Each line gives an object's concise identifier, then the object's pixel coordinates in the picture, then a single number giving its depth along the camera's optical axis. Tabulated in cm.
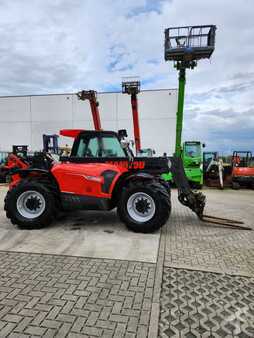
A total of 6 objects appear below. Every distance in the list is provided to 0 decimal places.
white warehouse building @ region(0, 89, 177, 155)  2411
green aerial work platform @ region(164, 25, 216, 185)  798
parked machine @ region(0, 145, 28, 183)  681
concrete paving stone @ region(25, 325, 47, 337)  241
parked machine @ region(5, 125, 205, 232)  548
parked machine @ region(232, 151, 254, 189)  1383
